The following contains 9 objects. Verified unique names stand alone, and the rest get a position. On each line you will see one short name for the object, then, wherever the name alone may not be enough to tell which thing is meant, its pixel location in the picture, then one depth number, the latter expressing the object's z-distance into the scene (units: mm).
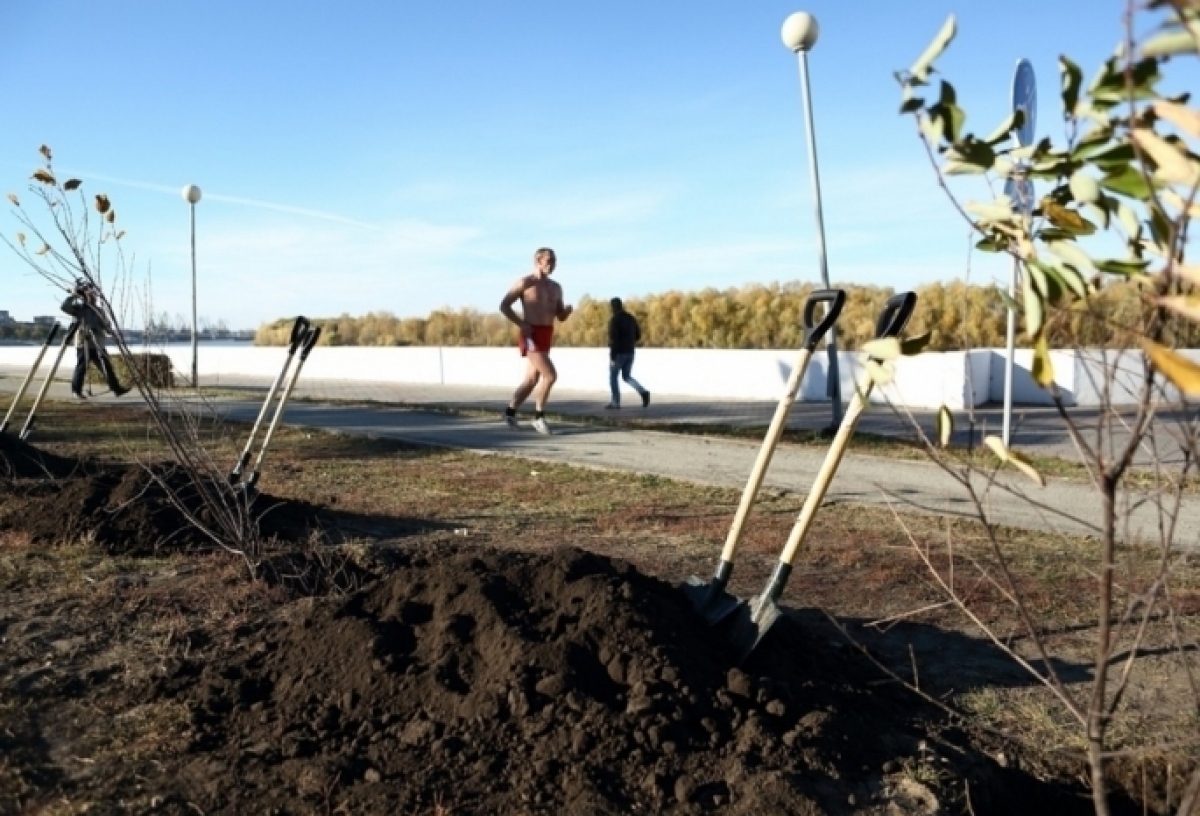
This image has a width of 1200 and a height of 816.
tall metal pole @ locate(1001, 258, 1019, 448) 8346
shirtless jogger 11008
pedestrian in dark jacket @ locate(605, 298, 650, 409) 17547
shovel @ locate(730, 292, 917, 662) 3242
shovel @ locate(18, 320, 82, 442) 9336
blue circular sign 9906
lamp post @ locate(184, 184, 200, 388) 21938
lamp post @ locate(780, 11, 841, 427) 10930
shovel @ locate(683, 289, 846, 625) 3846
